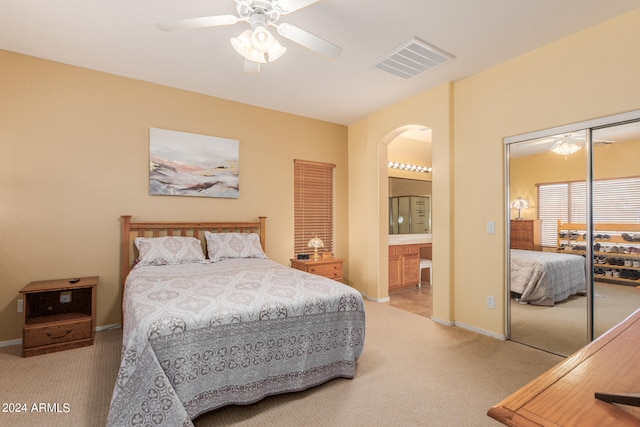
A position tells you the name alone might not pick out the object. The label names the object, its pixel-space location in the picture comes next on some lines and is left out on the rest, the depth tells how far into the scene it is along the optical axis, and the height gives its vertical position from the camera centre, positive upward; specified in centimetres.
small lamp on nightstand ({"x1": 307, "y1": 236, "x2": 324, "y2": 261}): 446 -41
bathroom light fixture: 584 +96
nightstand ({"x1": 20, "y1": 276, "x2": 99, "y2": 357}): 280 -100
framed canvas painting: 373 +66
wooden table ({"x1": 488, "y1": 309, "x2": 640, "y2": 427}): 63 -41
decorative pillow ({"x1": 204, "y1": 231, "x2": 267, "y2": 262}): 372 -38
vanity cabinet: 517 -85
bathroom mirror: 587 +19
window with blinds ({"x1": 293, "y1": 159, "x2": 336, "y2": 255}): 487 +20
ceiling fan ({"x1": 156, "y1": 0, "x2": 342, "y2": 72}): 202 +128
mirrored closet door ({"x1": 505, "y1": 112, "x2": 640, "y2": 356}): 246 -14
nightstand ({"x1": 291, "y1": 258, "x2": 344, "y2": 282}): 422 -71
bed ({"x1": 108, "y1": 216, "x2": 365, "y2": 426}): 168 -79
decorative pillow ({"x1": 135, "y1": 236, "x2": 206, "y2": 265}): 330 -38
